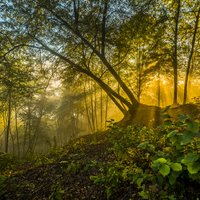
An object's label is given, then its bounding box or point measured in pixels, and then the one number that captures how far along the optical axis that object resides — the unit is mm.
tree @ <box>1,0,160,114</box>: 8251
